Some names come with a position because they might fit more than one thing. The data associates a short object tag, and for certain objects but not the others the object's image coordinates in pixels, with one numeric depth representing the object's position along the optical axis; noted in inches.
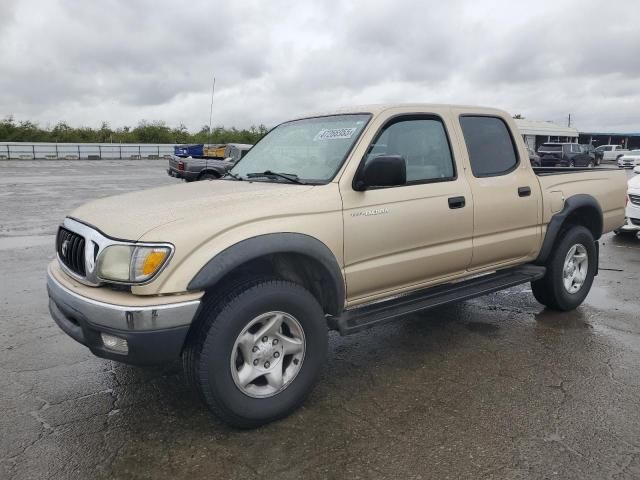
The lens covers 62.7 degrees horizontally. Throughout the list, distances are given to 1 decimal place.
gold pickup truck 107.4
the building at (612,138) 2682.1
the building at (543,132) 1817.2
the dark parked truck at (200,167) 637.3
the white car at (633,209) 356.8
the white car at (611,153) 1854.1
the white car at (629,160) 1314.2
